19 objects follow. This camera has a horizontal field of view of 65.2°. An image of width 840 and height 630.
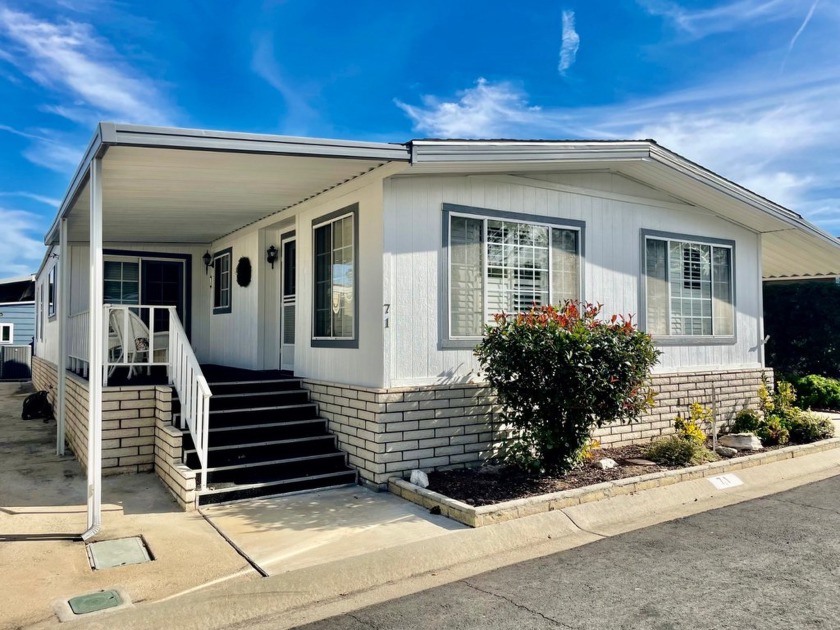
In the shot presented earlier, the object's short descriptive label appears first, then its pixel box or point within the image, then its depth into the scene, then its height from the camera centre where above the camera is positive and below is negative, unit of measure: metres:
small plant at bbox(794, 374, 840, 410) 12.19 -1.22
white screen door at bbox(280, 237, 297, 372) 8.81 +0.35
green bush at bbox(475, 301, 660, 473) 5.98 -0.43
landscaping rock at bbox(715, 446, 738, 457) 7.76 -1.47
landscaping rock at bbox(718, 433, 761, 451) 8.12 -1.42
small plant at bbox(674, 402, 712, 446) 7.68 -1.19
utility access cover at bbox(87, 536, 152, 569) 4.52 -1.58
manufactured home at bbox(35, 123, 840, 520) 6.12 +0.64
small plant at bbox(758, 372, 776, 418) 9.40 -1.04
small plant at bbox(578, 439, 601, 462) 6.64 -1.26
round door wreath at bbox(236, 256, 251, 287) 9.61 +0.87
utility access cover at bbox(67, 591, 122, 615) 3.78 -1.59
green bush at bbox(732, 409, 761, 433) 8.87 -1.27
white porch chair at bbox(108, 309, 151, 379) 7.72 -0.08
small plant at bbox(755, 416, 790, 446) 8.59 -1.38
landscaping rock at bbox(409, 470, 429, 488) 6.07 -1.39
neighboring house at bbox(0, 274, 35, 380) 21.36 +0.17
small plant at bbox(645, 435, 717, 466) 7.20 -1.38
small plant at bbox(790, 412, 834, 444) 8.76 -1.36
